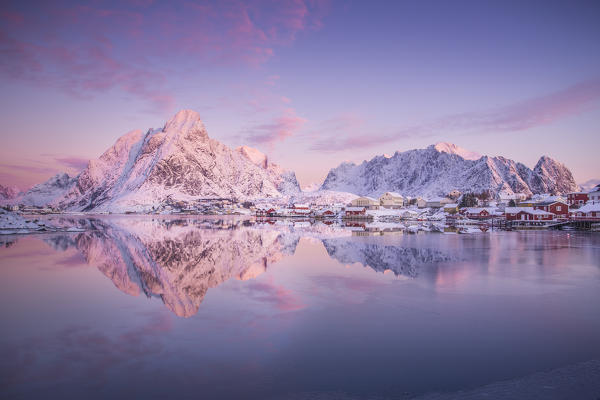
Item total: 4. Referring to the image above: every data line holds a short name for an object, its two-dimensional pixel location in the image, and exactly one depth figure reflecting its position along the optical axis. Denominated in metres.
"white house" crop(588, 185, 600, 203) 94.00
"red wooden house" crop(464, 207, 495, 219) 94.14
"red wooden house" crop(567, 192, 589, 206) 100.81
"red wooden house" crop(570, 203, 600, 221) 66.50
